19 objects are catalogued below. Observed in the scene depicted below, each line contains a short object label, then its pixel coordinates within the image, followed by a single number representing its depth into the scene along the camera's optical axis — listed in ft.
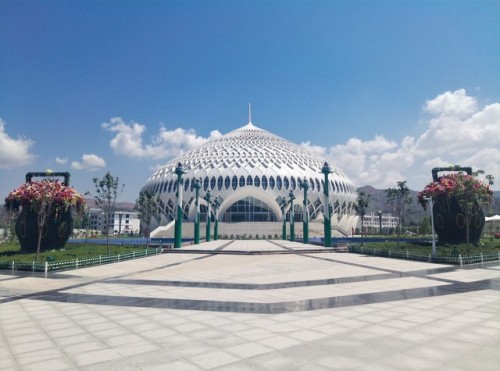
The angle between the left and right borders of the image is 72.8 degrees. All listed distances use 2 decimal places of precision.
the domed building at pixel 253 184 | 253.44
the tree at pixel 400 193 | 121.20
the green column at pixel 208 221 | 179.73
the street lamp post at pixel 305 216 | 162.39
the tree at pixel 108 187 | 97.63
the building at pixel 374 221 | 636.52
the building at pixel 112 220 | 499.51
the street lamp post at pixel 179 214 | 119.24
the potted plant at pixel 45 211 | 87.71
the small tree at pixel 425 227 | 243.32
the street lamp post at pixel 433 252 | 75.18
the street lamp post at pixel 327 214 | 126.31
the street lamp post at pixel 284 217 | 201.87
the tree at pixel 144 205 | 174.27
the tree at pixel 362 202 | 208.45
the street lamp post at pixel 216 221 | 198.80
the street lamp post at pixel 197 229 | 149.48
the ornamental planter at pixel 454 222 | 96.17
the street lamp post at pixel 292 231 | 184.60
